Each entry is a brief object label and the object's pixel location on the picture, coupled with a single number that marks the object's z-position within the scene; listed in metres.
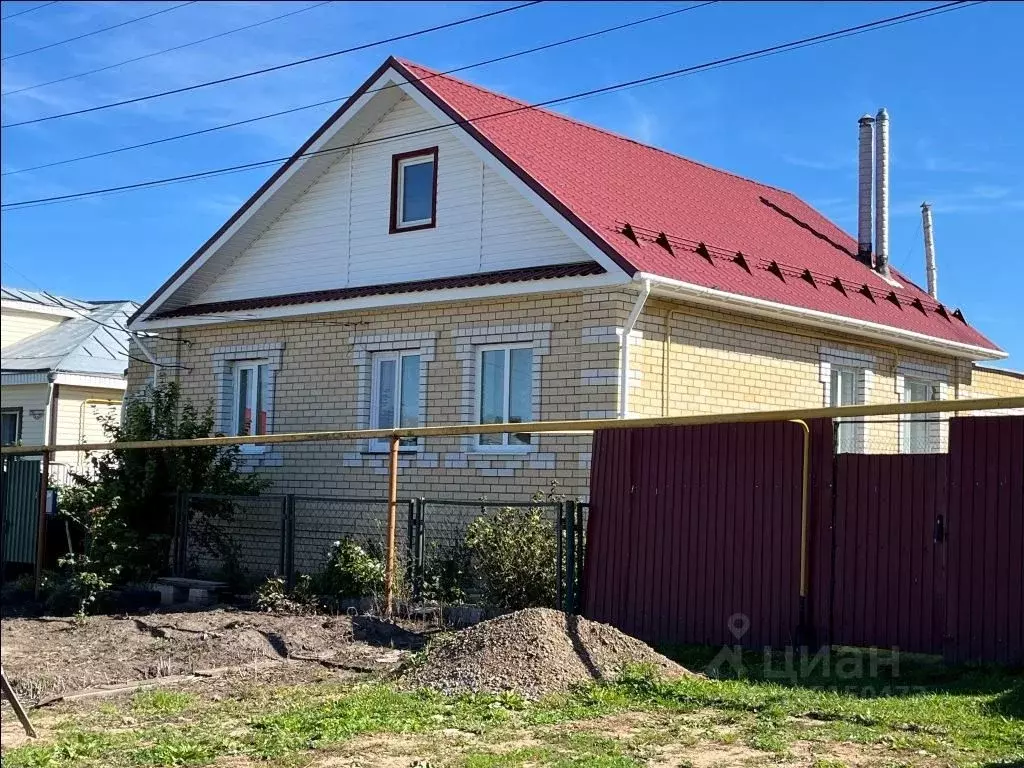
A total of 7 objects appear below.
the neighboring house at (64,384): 24.36
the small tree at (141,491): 13.78
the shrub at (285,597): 11.96
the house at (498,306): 13.20
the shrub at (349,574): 11.80
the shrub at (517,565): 10.89
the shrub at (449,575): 11.31
